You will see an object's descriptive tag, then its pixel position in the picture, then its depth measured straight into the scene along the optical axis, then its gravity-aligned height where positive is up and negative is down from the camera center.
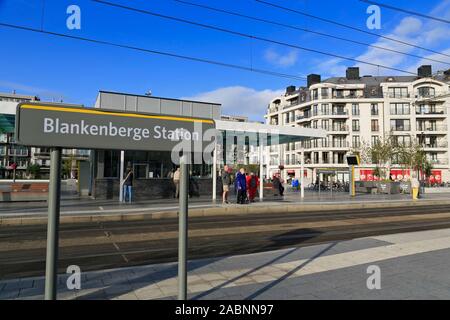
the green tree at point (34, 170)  85.06 +1.78
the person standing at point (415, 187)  24.85 -0.51
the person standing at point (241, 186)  17.60 -0.35
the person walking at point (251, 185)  19.52 -0.33
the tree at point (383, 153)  41.63 +3.17
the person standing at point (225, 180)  17.91 -0.06
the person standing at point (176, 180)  20.14 -0.11
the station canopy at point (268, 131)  19.42 +2.78
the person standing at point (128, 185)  18.39 -0.36
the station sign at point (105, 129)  2.78 +0.42
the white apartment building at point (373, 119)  67.62 +11.73
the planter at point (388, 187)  33.28 -0.69
